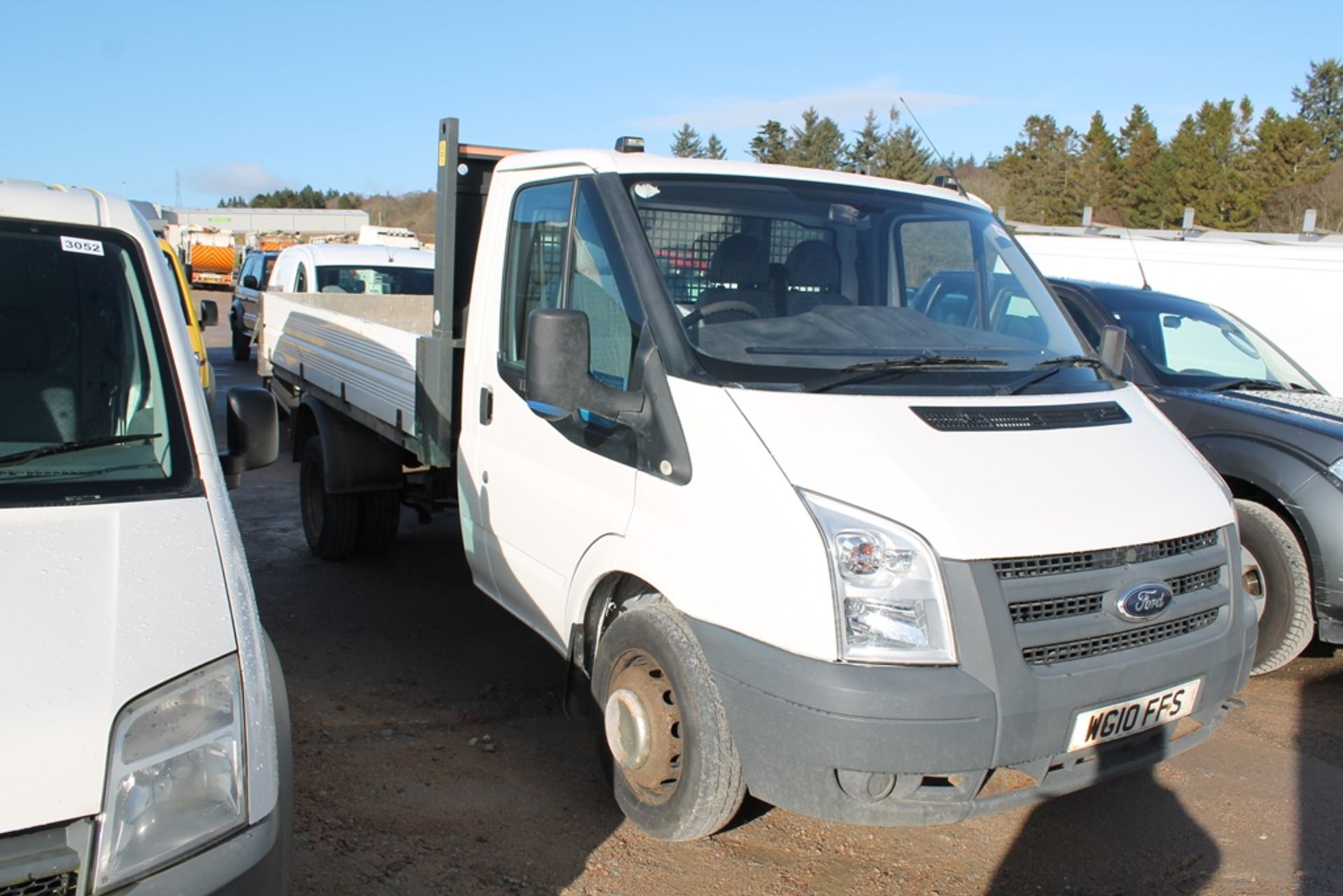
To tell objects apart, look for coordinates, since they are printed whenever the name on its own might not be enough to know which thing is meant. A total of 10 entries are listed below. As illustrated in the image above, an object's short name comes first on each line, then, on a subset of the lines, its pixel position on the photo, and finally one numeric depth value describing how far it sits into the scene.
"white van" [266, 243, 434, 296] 12.15
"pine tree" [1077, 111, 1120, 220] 54.88
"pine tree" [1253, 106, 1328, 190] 48.44
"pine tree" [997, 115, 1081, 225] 52.16
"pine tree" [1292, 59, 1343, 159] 68.88
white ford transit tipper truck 2.87
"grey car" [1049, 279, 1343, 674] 5.15
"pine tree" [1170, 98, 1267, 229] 48.31
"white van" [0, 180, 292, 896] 2.07
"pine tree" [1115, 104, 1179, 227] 53.59
